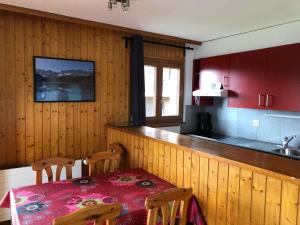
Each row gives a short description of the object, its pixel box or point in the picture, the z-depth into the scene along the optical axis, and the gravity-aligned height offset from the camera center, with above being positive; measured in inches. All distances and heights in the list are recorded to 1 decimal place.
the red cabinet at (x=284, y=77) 110.3 +11.6
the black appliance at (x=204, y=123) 168.2 -14.6
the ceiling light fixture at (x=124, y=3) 78.3 +31.4
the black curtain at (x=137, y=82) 135.0 +10.5
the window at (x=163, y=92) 150.8 +5.8
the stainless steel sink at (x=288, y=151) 119.8 -23.8
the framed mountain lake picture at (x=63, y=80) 113.0 +9.8
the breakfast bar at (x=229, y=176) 55.2 -20.4
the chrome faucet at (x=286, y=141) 121.9 -19.1
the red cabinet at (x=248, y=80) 124.2 +11.7
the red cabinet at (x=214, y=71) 143.7 +18.8
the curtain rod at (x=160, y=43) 135.6 +34.3
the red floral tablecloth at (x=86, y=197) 62.3 -27.8
